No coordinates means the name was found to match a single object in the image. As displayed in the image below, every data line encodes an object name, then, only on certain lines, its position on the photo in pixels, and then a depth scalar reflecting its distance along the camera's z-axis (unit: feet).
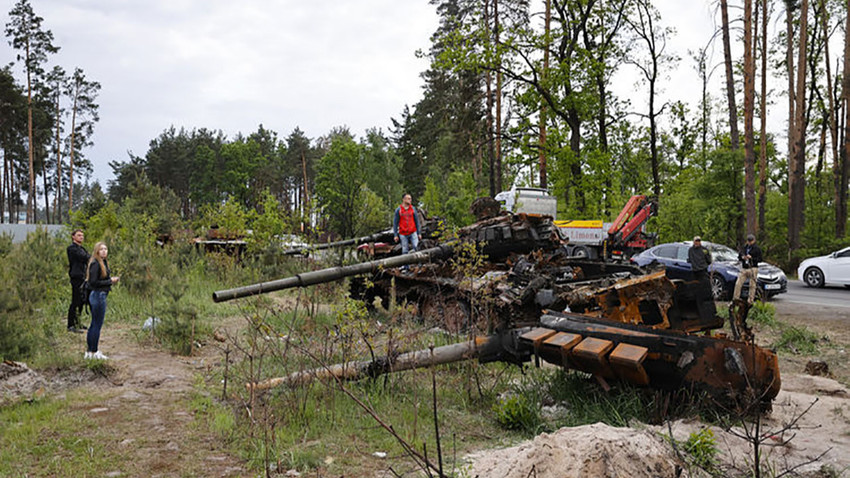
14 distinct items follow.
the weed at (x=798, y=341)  30.89
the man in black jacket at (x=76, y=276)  30.63
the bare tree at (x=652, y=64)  80.59
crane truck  66.49
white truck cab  70.79
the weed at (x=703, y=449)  13.09
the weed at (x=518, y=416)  17.32
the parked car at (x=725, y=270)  46.80
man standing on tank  35.32
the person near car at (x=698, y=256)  42.08
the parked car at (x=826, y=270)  57.57
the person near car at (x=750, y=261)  40.47
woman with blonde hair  24.95
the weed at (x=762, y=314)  37.04
